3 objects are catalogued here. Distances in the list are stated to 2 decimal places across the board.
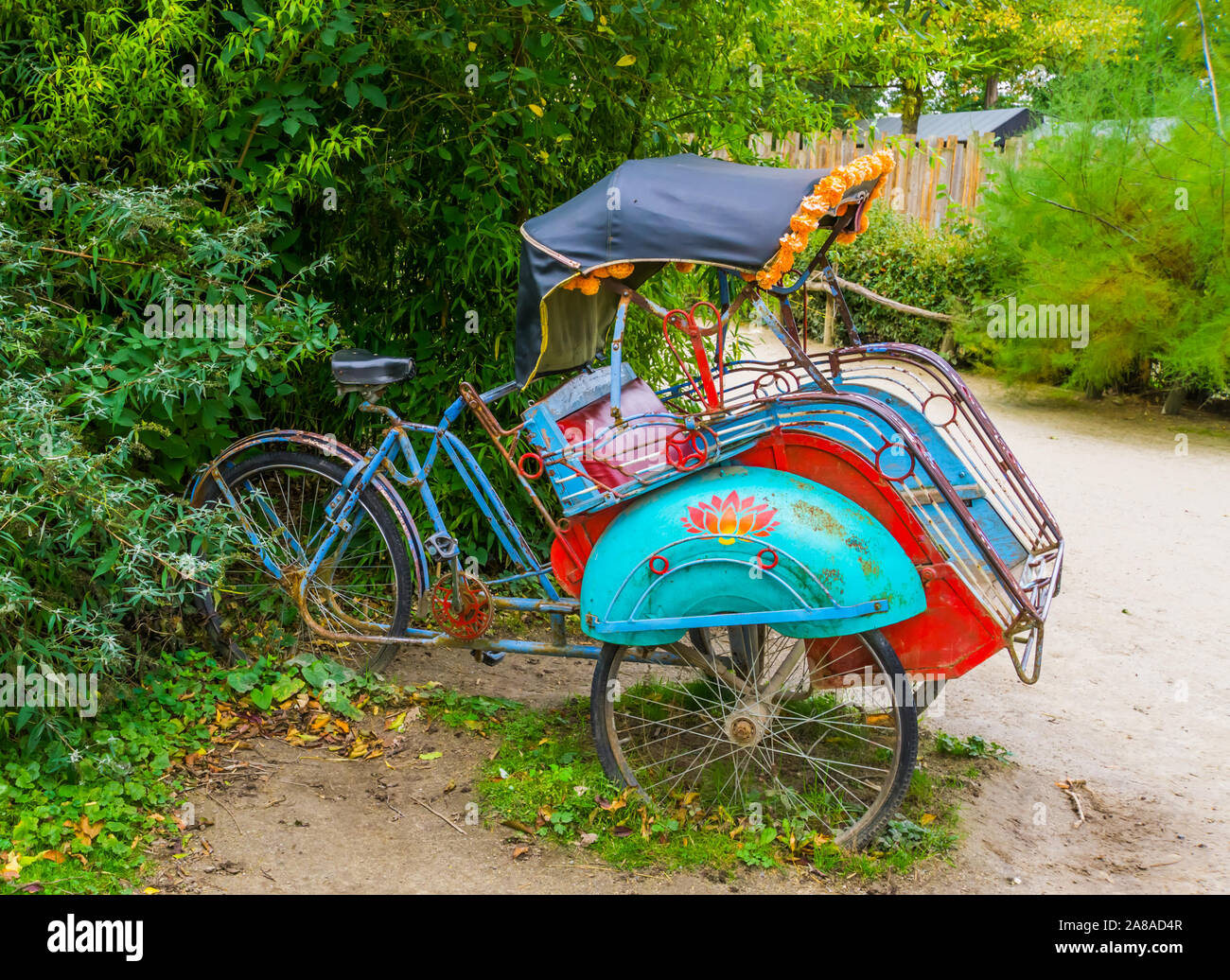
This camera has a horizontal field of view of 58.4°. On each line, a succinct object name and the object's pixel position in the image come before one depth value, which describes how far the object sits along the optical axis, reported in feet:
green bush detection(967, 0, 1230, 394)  32.65
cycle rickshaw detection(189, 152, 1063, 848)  10.79
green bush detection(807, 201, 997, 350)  41.06
